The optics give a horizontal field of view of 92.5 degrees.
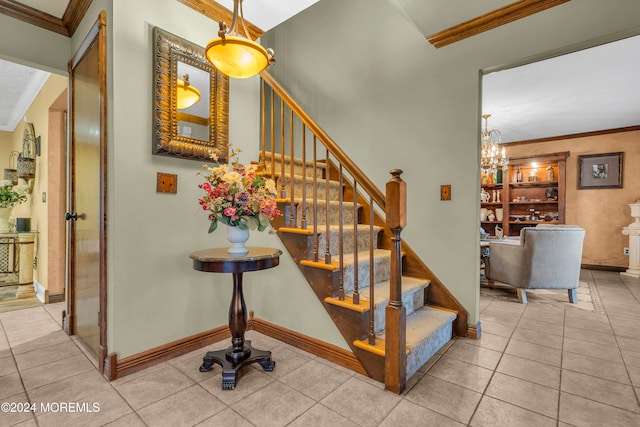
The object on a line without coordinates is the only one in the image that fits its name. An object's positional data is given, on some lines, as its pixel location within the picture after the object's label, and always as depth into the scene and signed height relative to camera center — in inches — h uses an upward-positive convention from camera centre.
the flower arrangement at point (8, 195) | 150.3 +6.8
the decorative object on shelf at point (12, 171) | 186.1 +22.9
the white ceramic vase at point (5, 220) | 154.4 -5.7
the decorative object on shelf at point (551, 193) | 245.6 +15.8
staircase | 66.8 -18.9
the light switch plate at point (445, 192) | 97.0 +6.4
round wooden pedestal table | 68.2 -24.7
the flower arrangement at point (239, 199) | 70.5 +2.7
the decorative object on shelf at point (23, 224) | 159.2 -7.9
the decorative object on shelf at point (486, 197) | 266.5 +13.2
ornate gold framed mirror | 78.2 +29.6
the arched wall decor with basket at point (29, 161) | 153.0 +24.2
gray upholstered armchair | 130.3 -20.5
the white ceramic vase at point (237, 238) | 73.1 -6.7
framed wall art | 221.1 +31.3
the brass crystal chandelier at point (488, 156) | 164.8 +30.3
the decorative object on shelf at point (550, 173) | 247.8 +32.0
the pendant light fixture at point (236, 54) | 69.4 +37.2
